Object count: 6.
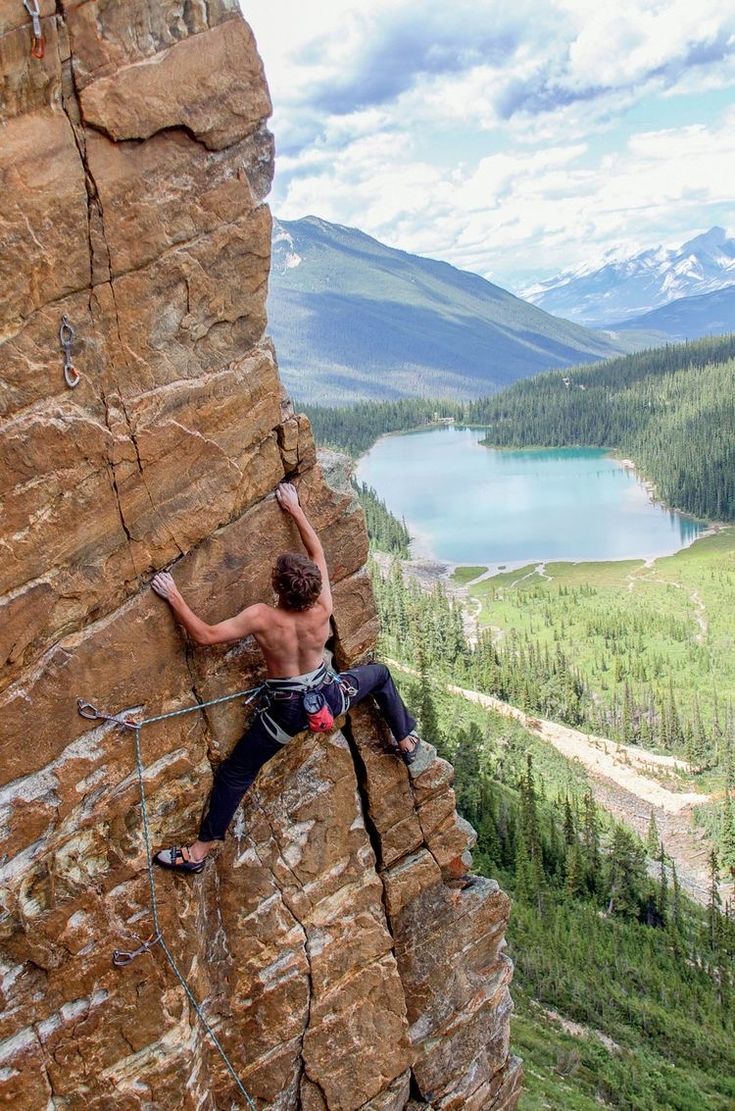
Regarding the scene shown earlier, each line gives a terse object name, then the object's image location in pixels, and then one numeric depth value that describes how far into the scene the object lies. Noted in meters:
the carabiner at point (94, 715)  7.91
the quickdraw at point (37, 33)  6.78
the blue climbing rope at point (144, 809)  8.01
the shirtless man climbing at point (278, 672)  8.40
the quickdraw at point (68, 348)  7.41
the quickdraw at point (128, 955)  8.18
